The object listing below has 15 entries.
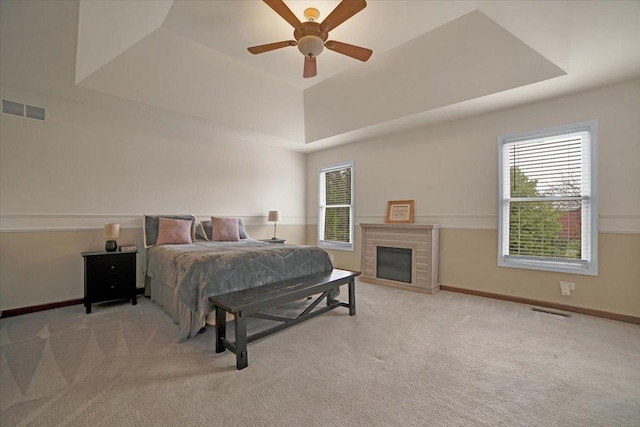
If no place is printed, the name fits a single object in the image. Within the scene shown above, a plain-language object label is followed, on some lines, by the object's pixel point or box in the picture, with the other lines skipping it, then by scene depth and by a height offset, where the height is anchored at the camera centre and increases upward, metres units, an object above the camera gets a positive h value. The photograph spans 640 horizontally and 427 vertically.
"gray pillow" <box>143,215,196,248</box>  3.90 -0.25
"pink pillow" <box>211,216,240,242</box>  4.38 -0.29
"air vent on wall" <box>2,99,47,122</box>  3.18 +1.16
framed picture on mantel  4.66 +0.02
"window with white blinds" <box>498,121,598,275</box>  3.22 +0.17
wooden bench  2.08 -0.74
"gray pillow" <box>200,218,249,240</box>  4.48 -0.29
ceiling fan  2.17 +1.55
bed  2.48 -0.58
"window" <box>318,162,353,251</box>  5.69 +0.10
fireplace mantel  4.12 -0.54
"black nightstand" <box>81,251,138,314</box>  3.21 -0.78
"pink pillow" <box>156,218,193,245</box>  3.84 -0.29
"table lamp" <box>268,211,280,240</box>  5.46 -0.08
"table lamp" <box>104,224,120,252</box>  3.52 -0.29
